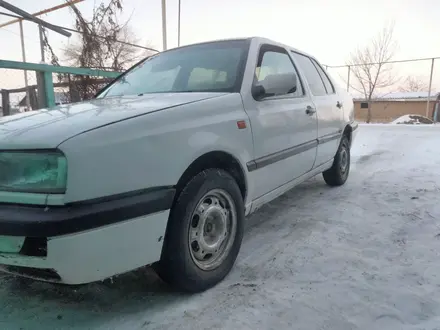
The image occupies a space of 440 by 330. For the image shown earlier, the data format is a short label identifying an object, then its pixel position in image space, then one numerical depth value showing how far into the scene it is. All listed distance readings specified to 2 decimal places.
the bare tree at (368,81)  23.50
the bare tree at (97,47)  6.36
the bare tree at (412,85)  21.38
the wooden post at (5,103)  5.19
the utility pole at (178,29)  10.01
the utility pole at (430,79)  13.90
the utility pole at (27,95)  5.32
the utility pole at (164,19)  9.56
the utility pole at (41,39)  6.37
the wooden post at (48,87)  4.98
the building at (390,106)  28.82
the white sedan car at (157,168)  1.51
